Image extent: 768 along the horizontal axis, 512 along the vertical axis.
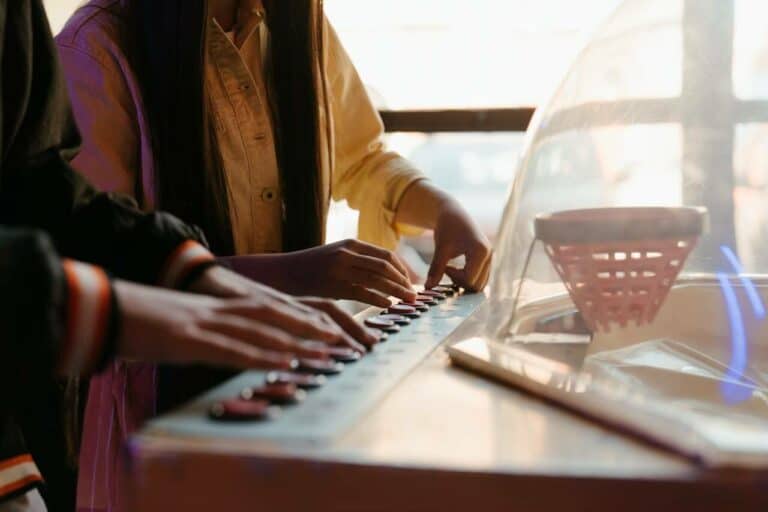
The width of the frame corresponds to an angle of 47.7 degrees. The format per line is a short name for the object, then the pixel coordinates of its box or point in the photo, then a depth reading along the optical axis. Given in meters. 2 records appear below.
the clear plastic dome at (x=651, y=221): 0.66
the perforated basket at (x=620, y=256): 0.66
